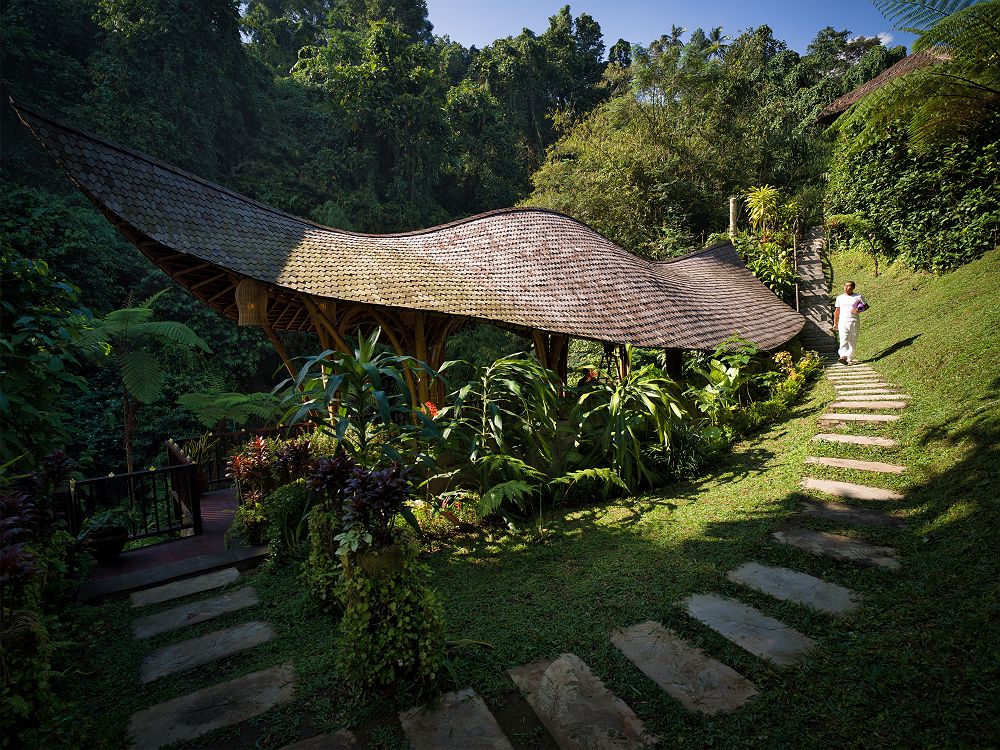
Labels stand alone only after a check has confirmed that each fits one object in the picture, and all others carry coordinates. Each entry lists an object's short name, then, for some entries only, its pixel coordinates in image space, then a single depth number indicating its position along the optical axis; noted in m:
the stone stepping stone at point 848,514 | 3.79
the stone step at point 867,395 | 6.00
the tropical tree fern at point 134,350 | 8.65
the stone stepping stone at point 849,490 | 4.19
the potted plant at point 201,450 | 8.30
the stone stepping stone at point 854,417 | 5.61
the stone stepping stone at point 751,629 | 2.58
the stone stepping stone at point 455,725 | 2.21
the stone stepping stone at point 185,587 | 4.20
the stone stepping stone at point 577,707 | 2.17
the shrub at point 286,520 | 4.62
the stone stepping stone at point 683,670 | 2.32
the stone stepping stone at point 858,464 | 4.54
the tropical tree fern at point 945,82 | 5.39
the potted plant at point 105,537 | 4.88
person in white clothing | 8.25
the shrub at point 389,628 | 2.48
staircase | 10.47
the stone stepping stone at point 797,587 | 2.93
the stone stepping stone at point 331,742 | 2.25
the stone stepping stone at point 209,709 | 2.49
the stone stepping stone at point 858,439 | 5.07
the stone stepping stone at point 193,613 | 3.70
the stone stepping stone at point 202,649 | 3.14
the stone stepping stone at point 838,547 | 3.28
